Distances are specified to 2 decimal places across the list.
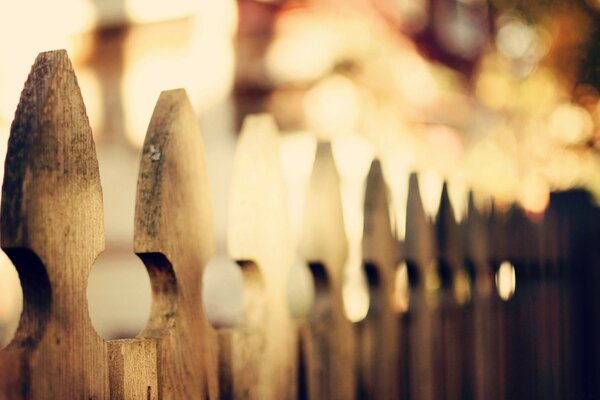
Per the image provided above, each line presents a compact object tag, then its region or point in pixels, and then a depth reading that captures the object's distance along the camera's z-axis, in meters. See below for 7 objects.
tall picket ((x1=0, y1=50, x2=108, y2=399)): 0.97
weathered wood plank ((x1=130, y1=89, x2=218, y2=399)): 1.09
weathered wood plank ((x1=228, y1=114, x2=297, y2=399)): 1.20
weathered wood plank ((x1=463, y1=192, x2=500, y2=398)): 1.75
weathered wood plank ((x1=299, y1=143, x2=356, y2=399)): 1.32
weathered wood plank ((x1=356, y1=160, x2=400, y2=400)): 1.42
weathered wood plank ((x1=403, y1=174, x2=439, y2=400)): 1.54
